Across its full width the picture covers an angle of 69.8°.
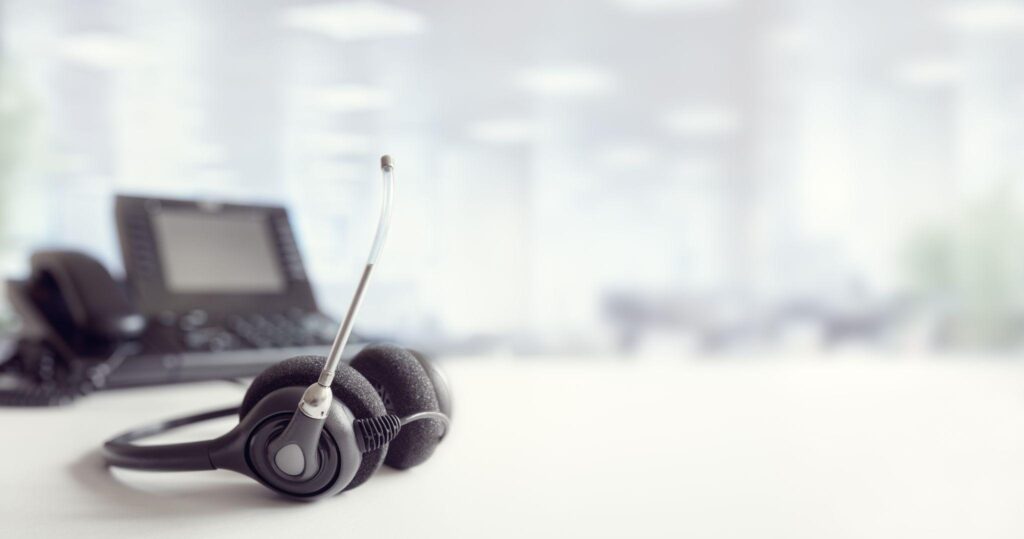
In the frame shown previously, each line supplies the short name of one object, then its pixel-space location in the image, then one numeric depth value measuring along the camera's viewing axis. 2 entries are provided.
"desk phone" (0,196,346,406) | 0.81
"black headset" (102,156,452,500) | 0.36
